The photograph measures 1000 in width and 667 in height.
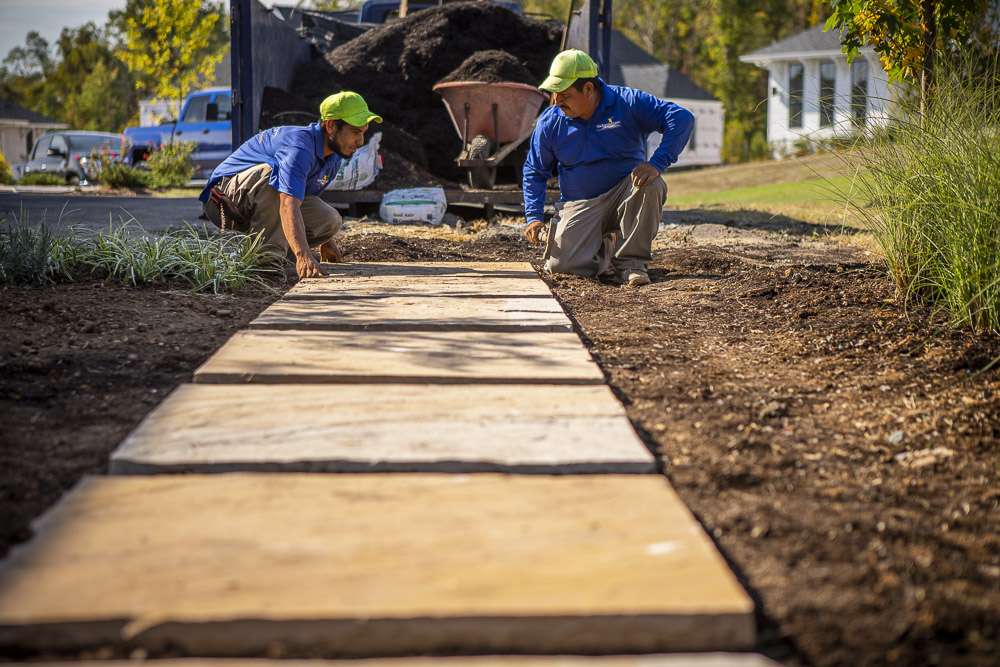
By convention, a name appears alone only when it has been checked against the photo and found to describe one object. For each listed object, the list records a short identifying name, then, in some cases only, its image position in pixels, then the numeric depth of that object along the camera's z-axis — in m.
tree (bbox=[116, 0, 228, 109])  20.11
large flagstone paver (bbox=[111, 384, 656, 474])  2.12
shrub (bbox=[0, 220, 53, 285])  4.54
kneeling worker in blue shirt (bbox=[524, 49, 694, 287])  4.98
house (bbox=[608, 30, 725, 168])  33.66
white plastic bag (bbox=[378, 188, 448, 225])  8.16
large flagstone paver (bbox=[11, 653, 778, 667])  1.38
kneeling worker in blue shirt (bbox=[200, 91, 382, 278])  4.89
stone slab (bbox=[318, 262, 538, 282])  5.32
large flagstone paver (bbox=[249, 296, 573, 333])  3.73
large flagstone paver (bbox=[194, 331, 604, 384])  2.87
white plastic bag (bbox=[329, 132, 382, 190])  8.23
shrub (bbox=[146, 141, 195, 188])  14.25
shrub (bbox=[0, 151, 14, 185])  17.70
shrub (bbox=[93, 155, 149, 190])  13.67
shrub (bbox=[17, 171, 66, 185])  16.23
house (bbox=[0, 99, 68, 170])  38.94
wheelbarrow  8.65
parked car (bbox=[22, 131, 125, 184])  20.03
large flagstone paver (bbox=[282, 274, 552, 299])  4.56
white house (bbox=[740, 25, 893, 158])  27.78
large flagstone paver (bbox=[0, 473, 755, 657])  1.43
